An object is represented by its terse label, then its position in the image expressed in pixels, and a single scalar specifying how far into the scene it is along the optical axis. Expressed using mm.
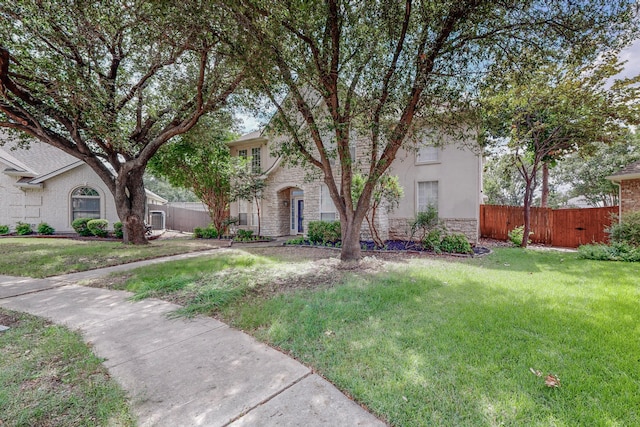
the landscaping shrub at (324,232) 12234
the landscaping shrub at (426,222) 10930
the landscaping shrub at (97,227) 15758
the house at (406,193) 11812
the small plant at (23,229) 15906
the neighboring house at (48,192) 16500
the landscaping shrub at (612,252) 8468
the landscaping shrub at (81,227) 16000
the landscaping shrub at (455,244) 9898
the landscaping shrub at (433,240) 10305
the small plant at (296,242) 12617
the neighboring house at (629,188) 10680
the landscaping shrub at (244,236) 14802
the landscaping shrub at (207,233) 16500
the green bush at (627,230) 9438
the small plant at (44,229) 16062
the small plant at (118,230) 15578
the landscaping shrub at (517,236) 12164
